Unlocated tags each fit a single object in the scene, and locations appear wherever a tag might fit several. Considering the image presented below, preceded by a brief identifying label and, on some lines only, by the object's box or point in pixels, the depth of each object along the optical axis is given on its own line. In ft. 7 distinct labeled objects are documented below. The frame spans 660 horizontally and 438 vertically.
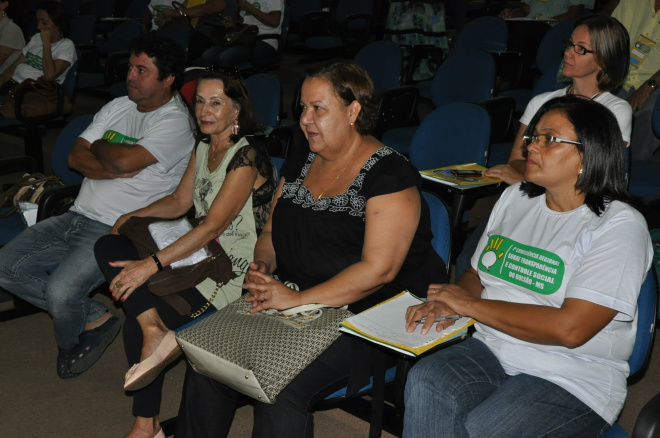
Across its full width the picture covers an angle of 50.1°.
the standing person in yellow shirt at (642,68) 12.41
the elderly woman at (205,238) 7.67
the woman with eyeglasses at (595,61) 9.62
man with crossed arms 9.19
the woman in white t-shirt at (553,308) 5.55
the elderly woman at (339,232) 6.57
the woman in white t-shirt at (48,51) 16.63
